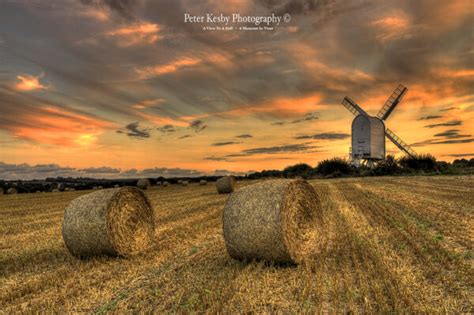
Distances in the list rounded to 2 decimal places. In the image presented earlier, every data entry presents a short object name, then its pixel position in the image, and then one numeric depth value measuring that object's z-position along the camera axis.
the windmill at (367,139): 61.75
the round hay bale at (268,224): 7.67
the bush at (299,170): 65.83
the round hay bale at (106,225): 8.98
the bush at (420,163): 58.72
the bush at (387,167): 57.53
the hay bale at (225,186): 28.42
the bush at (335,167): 60.36
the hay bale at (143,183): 43.16
